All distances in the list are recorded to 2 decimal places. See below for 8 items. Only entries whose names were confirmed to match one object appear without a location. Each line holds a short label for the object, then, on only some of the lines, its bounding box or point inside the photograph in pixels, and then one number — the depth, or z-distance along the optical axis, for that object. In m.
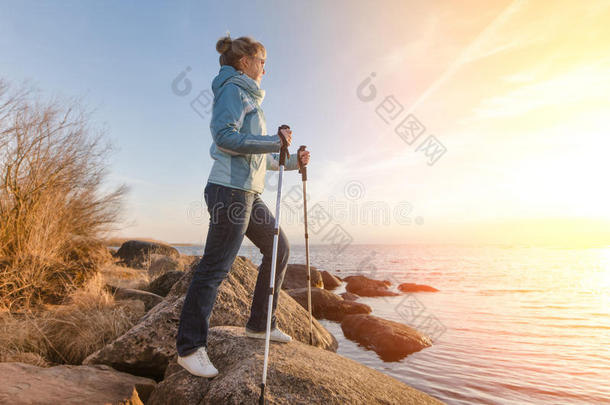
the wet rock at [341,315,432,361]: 5.90
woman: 2.63
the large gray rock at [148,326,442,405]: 2.38
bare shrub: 6.35
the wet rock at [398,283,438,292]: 13.45
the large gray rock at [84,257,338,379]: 3.53
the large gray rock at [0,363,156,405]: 2.27
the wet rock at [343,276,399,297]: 12.63
